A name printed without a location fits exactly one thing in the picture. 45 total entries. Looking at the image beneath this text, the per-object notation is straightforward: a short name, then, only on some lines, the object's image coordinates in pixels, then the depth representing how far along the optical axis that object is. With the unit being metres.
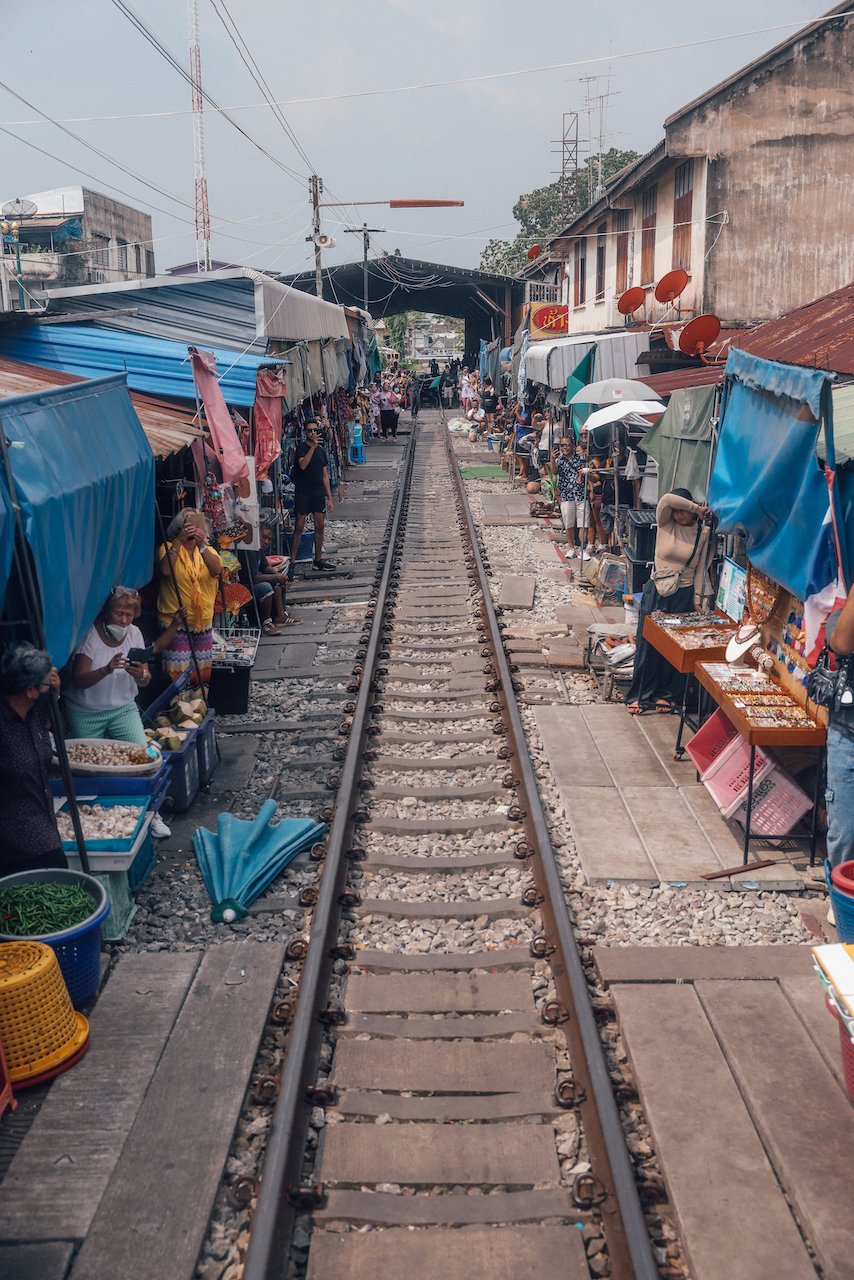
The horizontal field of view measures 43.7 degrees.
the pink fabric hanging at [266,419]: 12.10
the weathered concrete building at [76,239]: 35.78
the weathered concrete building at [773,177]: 16.52
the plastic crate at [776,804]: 6.88
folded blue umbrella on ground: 6.16
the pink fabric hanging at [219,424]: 9.55
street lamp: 28.38
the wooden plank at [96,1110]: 3.97
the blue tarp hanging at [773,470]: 6.23
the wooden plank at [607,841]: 6.49
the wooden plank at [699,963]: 5.40
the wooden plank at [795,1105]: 3.87
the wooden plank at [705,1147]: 3.73
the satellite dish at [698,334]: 12.16
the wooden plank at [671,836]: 6.56
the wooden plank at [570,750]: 7.91
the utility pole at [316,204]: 29.36
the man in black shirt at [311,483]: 14.56
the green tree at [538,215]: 68.19
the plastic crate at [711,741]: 7.93
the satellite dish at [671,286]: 15.27
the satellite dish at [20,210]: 32.88
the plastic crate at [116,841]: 5.91
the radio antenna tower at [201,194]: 25.78
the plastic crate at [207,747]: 7.92
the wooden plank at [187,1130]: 3.78
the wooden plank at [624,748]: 7.98
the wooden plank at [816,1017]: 4.79
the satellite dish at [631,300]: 16.70
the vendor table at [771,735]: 6.43
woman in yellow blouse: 8.43
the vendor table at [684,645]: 8.05
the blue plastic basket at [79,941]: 5.04
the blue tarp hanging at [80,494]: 5.38
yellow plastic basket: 4.55
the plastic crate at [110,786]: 6.55
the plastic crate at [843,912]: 4.98
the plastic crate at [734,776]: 6.96
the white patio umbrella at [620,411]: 12.25
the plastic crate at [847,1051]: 4.32
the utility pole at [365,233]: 40.59
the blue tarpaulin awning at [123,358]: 10.16
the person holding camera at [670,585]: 9.17
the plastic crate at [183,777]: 7.38
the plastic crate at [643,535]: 11.53
